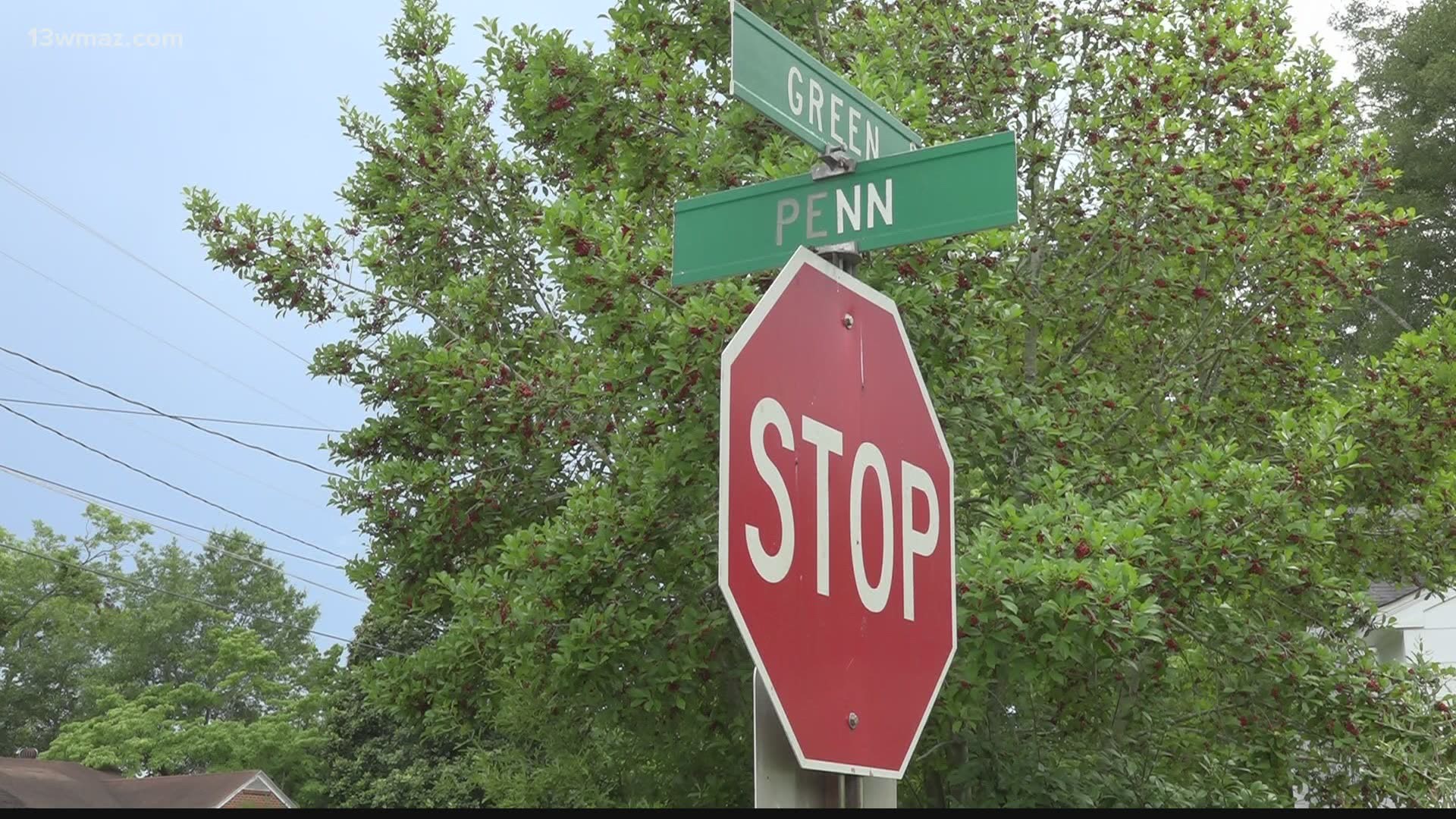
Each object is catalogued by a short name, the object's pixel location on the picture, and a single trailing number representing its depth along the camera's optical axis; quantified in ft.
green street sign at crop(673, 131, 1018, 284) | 11.21
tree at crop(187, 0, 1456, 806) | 25.82
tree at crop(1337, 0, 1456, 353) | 92.73
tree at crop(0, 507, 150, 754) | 176.44
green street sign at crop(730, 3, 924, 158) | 11.18
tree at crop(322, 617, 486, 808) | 88.17
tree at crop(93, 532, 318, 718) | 184.65
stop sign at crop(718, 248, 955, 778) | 8.28
